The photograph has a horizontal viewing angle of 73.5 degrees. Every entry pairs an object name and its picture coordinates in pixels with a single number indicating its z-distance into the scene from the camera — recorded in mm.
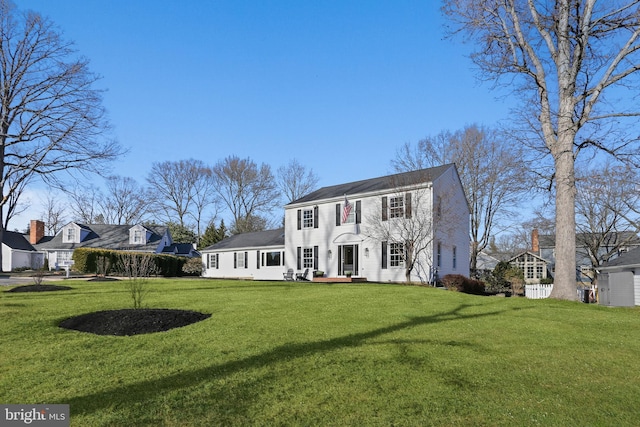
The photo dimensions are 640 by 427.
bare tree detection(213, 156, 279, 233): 49812
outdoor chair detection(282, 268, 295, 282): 28433
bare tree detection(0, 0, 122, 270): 23484
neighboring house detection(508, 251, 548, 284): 45250
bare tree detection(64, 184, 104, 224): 53375
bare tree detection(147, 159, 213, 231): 49406
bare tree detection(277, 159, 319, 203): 48969
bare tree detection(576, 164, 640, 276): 30256
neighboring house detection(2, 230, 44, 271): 42112
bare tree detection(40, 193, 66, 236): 55303
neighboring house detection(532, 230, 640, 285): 35375
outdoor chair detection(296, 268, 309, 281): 27650
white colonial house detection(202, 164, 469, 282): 22484
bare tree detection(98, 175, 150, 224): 52750
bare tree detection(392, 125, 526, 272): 32688
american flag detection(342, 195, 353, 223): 24559
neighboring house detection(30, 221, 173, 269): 42344
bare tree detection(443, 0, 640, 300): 13852
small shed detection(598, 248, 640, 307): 22328
